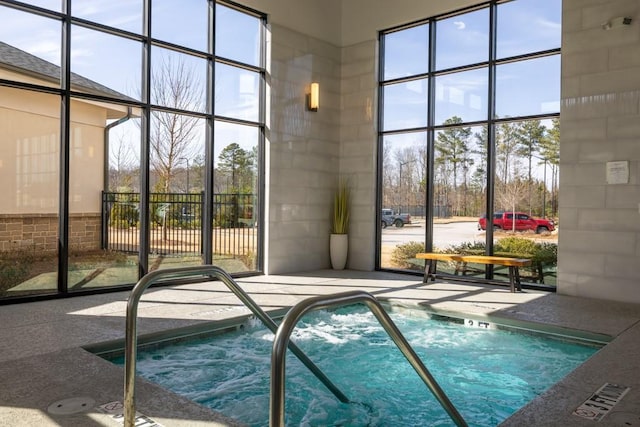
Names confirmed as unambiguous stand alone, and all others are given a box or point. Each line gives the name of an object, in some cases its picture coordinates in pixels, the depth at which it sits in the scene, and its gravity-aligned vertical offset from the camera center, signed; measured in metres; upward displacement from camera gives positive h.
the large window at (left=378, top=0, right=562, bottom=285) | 6.25 +1.00
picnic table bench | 5.89 -0.68
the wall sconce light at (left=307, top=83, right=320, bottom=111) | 7.65 +1.62
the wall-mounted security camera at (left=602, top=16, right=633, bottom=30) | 5.39 +1.99
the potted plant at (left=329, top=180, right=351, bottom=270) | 7.97 -0.44
